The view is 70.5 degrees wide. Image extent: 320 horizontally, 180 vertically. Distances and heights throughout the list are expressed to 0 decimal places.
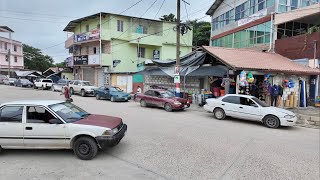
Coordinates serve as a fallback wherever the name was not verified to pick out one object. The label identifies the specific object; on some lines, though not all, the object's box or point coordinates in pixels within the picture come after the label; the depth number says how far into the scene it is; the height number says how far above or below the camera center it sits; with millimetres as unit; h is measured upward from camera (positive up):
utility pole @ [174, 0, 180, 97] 16719 +1422
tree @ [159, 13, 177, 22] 46953 +14025
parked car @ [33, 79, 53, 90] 32188 +80
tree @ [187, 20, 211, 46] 44250 +9612
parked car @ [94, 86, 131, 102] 19484 -884
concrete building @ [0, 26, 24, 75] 53862 +7292
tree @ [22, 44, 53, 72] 66250 +7188
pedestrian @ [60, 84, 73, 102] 15547 -644
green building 29672 +5655
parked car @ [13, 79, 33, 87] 36500 +82
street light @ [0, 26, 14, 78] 56225 +13535
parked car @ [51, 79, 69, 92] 29194 -185
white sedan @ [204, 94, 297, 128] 10086 -1272
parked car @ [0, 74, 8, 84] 46894 +1122
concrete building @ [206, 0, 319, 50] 21797 +7262
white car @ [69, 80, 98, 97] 23688 -445
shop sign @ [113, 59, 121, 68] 30297 +2866
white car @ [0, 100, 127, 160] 5617 -1175
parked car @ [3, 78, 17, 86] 42319 +467
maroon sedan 14414 -1080
